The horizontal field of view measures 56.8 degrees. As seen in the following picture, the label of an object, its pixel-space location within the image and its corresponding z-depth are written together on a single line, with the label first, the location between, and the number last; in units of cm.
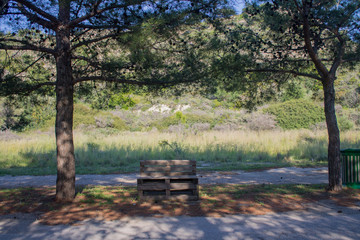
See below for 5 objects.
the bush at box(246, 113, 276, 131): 2731
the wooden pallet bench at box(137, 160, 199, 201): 689
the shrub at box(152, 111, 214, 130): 2839
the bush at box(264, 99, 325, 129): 2830
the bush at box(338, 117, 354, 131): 2633
